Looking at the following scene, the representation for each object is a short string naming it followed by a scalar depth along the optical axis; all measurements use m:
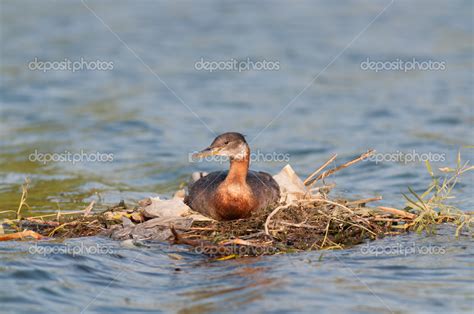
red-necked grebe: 10.54
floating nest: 9.78
